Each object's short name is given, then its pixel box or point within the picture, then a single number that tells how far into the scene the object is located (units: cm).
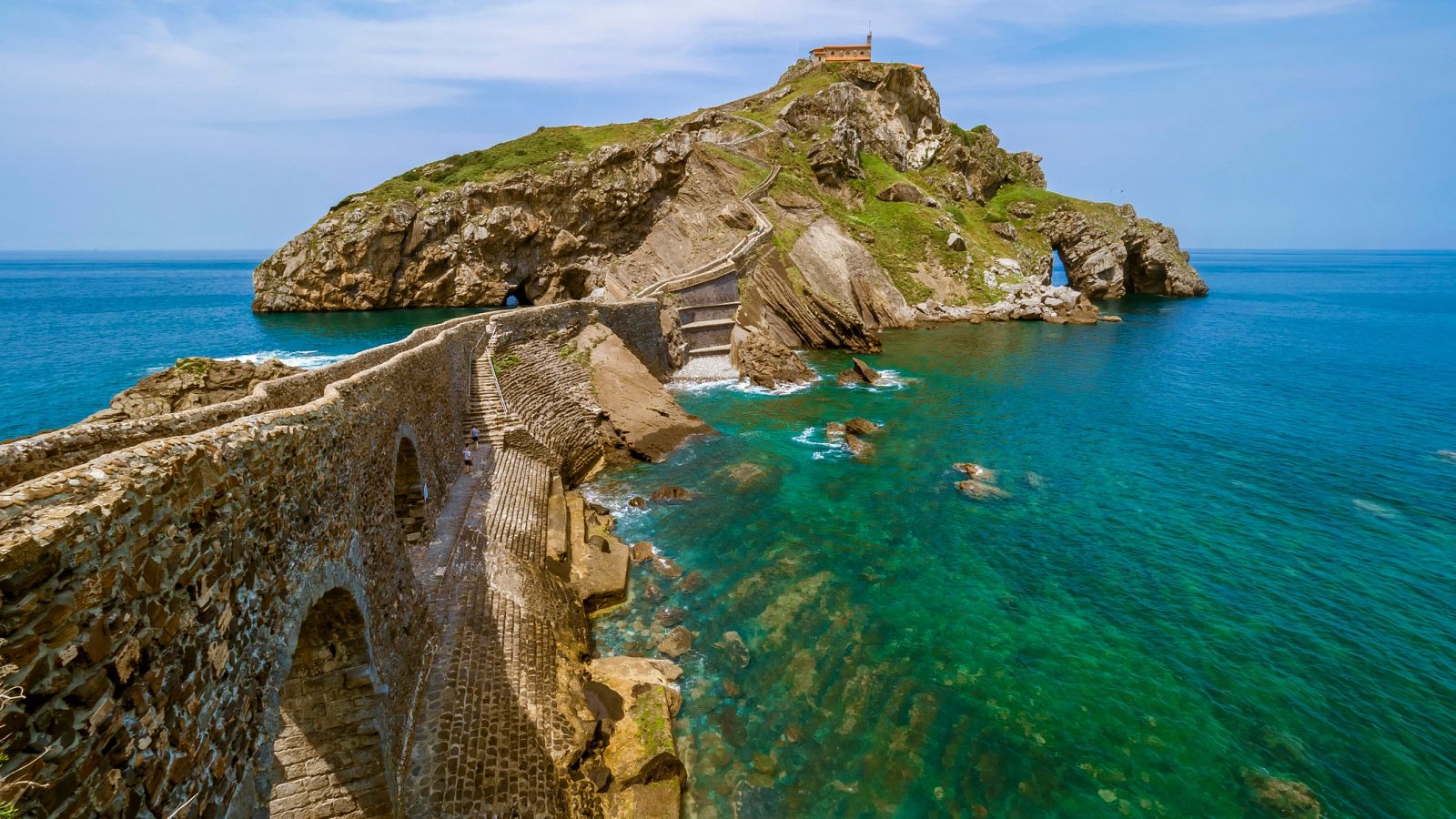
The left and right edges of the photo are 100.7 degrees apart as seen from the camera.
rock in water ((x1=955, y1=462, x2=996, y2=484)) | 2789
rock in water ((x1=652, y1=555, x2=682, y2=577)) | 2033
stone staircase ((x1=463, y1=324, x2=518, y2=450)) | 2480
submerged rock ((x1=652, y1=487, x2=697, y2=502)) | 2595
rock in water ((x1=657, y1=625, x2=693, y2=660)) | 1658
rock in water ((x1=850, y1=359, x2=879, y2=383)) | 4403
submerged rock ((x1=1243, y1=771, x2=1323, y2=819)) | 1227
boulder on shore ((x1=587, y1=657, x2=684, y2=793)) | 1236
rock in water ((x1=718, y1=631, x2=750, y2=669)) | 1630
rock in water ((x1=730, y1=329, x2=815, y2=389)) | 4509
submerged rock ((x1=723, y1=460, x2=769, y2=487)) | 2767
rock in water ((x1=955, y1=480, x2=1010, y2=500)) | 2622
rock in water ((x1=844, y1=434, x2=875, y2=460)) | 3081
